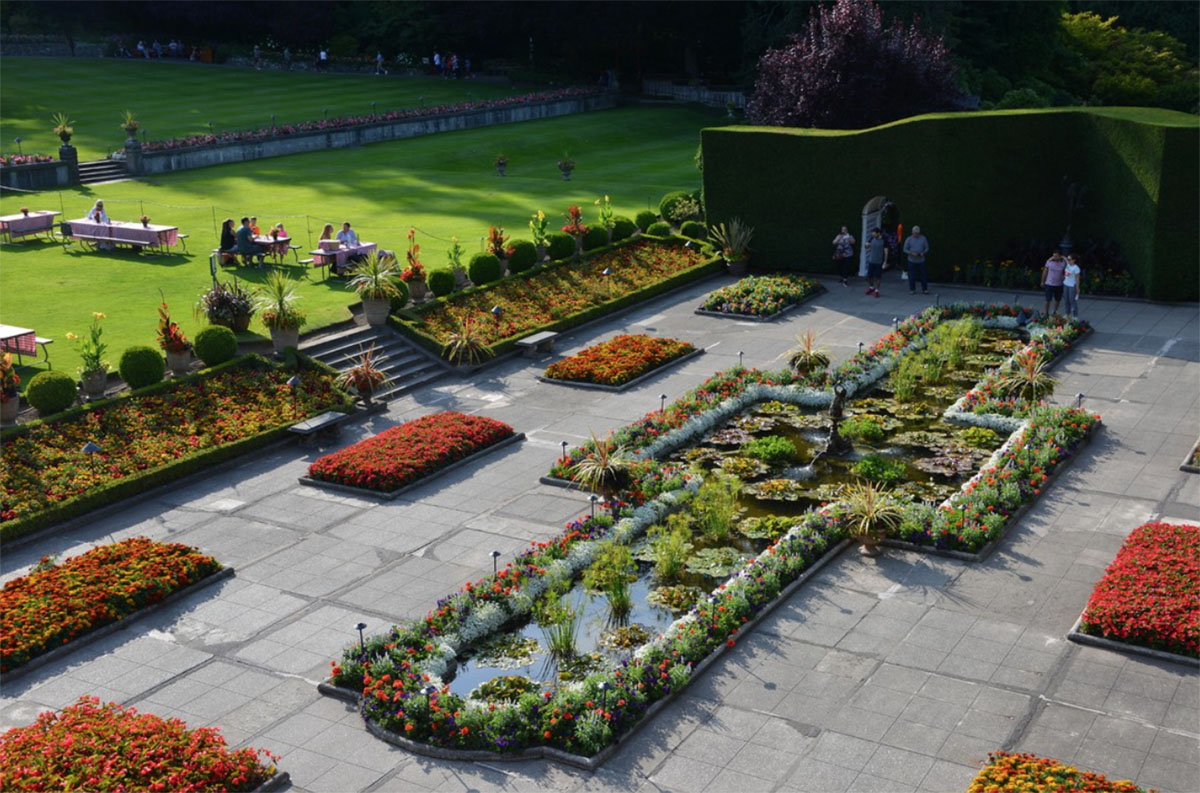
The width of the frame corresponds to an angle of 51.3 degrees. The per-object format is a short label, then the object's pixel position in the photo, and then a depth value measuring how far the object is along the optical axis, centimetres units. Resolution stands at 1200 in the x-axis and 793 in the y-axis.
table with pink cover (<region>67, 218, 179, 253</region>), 3209
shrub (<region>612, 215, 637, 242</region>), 3469
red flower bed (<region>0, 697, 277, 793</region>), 1187
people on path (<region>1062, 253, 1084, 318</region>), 2730
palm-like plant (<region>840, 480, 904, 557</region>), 1734
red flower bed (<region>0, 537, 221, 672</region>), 1516
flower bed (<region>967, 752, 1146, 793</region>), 1138
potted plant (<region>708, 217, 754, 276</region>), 3419
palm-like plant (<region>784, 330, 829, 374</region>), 2470
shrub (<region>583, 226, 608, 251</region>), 3359
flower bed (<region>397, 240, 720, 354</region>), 2742
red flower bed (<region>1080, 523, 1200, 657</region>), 1436
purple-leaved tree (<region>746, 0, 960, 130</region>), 3662
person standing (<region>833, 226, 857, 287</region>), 3238
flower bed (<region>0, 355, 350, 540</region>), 1923
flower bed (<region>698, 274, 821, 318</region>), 3008
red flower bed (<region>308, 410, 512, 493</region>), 2009
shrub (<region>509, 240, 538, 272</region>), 3072
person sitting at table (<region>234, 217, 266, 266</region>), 3120
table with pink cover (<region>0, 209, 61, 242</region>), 3341
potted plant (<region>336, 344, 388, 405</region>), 2366
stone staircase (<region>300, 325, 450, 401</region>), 2514
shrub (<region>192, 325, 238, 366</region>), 2369
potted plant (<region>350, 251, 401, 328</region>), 2653
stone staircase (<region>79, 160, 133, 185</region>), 4300
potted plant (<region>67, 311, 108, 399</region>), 2198
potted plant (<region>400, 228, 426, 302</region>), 2825
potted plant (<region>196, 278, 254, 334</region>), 2478
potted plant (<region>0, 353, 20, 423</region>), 2081
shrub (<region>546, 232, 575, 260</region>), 3222
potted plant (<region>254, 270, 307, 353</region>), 2434
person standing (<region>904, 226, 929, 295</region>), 3064
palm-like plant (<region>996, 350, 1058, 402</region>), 2288
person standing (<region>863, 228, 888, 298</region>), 3141
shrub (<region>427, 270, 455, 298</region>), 2842
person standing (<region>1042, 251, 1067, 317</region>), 2784
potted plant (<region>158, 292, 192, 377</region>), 2339
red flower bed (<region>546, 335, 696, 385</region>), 2520
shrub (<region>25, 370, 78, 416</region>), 2103
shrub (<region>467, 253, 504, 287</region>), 2967
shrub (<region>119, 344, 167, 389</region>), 2234
